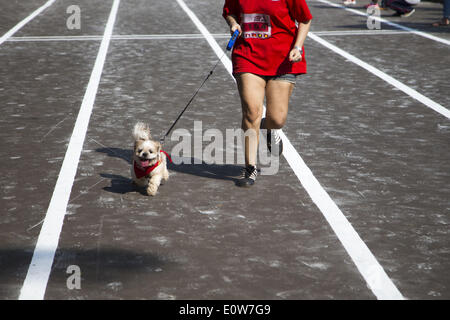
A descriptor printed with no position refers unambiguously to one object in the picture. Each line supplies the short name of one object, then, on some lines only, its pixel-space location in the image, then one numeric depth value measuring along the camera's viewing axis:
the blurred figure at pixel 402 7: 21.52
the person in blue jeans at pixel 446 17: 19.14
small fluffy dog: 6.62
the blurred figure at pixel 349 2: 24.24
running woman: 6.87
